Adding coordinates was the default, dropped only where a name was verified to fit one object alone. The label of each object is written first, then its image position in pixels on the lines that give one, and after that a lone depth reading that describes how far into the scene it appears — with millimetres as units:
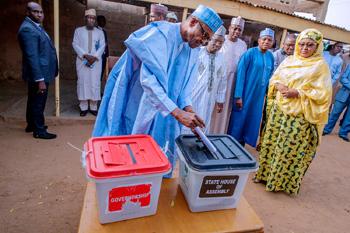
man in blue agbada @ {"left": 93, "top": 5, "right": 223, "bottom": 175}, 1464
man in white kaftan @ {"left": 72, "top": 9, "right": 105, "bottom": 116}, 4922
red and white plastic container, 1112
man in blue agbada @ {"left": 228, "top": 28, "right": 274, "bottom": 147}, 3971
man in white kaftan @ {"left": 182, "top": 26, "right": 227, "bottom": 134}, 3516
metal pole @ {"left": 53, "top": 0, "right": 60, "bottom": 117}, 4102
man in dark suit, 3501
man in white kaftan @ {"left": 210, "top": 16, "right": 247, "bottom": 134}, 4223
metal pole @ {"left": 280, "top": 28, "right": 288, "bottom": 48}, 5668
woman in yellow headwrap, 2791
